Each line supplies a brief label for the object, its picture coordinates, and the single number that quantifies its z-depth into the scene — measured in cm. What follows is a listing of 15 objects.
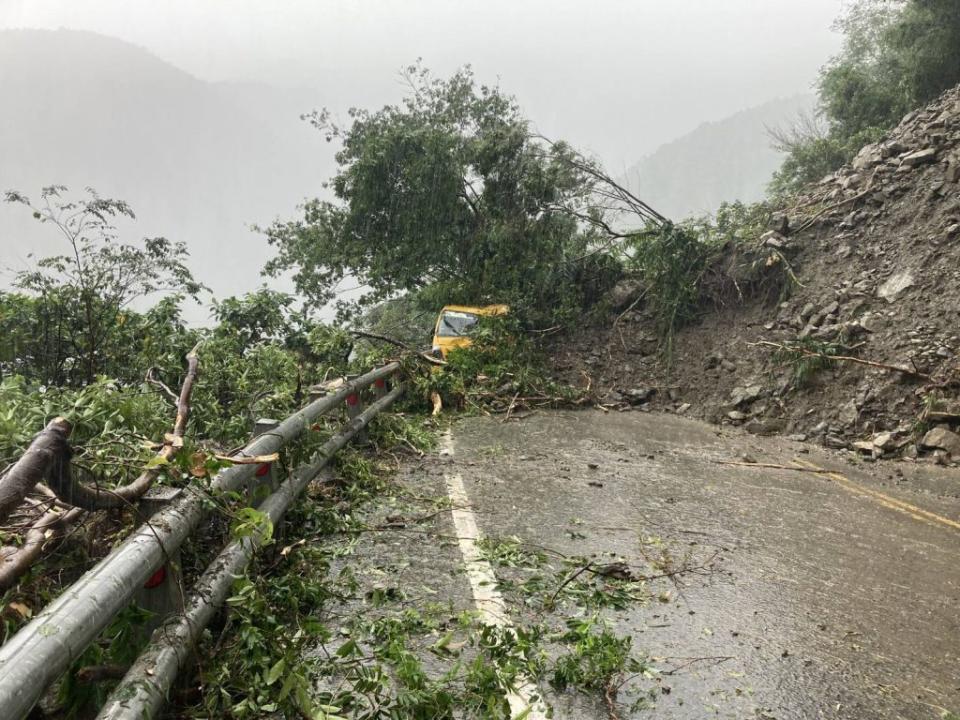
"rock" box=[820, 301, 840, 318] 1161
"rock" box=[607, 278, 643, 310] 1563
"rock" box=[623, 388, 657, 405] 1284
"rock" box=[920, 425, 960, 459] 801
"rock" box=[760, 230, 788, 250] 1389
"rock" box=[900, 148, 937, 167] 1345
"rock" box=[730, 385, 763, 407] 1115
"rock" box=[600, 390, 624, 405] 1275
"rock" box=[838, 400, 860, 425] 941
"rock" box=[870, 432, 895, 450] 855
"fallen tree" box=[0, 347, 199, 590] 221
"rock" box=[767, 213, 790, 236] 1430
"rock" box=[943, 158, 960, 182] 1233
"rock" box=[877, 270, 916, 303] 1101
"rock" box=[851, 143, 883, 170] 1500
